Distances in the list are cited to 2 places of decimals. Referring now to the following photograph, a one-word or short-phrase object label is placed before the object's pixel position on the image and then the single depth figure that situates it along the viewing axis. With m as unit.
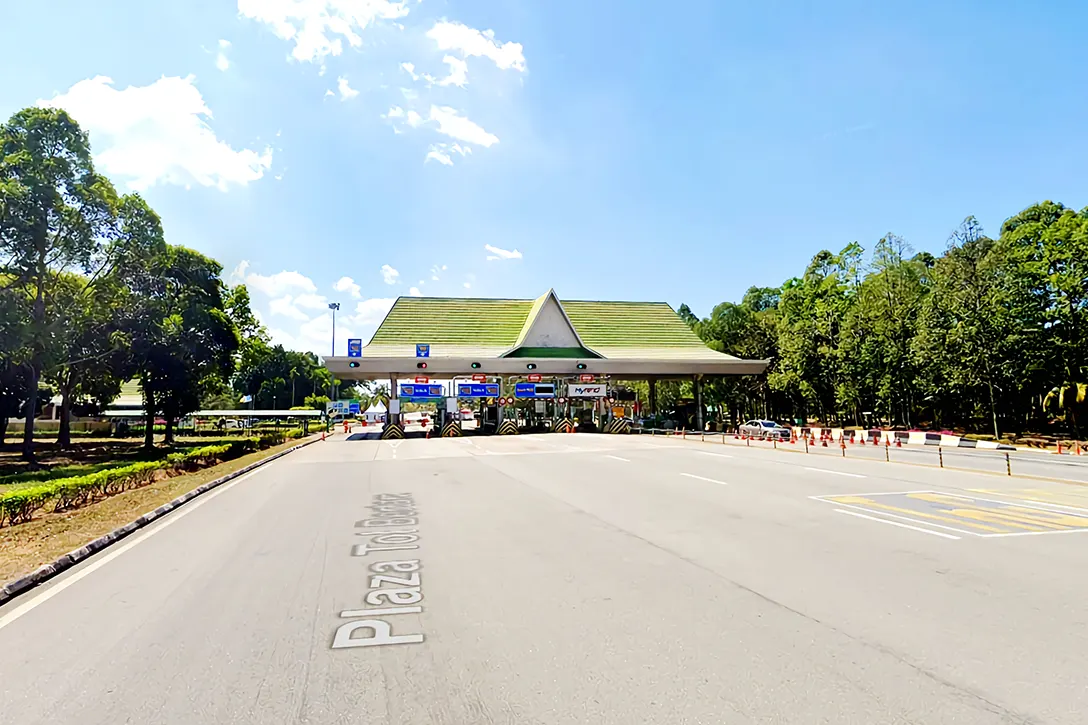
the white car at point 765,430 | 42.82
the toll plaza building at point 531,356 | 50.16
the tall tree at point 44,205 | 20.05
